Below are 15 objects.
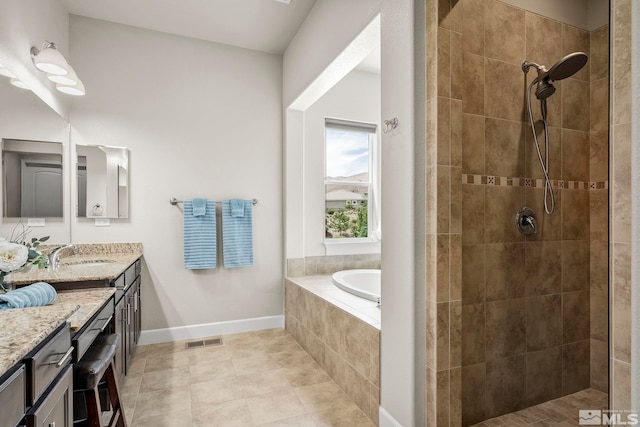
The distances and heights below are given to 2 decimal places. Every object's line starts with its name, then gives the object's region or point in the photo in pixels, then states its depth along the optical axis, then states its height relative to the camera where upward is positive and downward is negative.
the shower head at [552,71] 1.86 +0.81
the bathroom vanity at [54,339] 0.86 -0.44
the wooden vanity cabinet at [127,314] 2.13 -0.75
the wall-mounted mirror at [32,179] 1.92 +0.22
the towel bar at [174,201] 3.24 +0.09
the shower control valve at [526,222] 2.03 -0.08
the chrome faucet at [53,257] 2.08 -0.29
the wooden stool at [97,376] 1.36 -0.70
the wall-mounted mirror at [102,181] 2.98 +0.27
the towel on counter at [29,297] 1.26 -0.35
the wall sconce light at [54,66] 2.17 +0.98
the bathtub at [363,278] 3.32 -0.71
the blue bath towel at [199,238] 3.21 -0.27
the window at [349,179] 3.80 +0.36
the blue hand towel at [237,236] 3.37 -0.27
